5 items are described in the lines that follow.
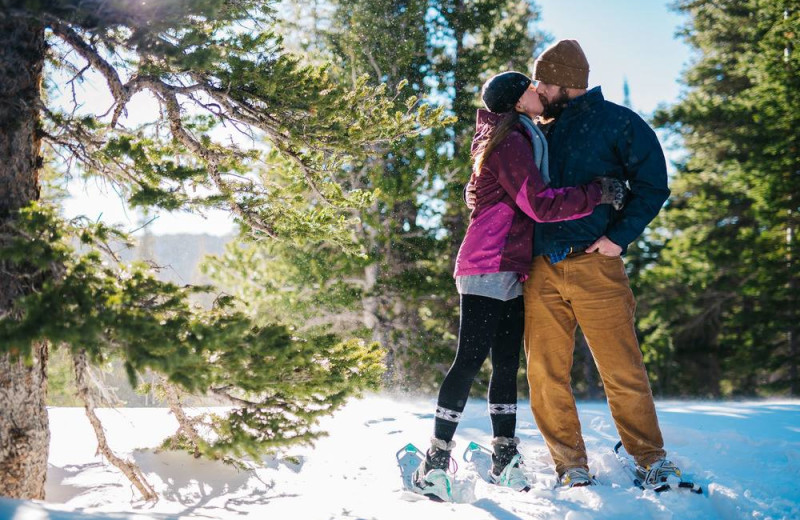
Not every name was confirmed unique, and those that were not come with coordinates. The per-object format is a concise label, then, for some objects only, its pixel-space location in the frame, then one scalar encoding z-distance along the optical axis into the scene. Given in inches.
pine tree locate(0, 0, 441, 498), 99.0
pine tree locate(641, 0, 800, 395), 495.5
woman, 122.8
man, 126.8
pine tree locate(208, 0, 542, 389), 418.0
